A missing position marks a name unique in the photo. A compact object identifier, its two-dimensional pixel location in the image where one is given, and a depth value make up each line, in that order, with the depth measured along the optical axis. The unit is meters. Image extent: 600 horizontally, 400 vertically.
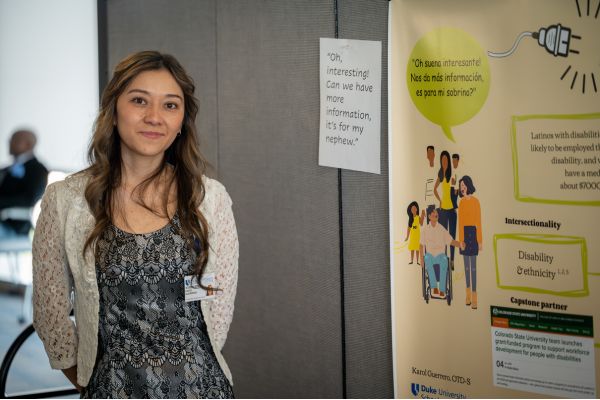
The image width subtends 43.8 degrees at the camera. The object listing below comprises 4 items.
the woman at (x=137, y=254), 2.08
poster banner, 2.45
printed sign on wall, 3.12
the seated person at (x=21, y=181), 4.78
